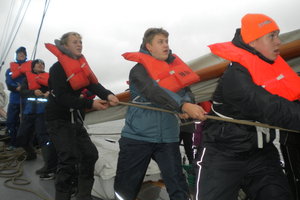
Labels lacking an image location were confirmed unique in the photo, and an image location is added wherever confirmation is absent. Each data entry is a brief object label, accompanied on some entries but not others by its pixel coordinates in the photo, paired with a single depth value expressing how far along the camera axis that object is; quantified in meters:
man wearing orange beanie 1.46
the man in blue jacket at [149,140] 2.05
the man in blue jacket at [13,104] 4.91
